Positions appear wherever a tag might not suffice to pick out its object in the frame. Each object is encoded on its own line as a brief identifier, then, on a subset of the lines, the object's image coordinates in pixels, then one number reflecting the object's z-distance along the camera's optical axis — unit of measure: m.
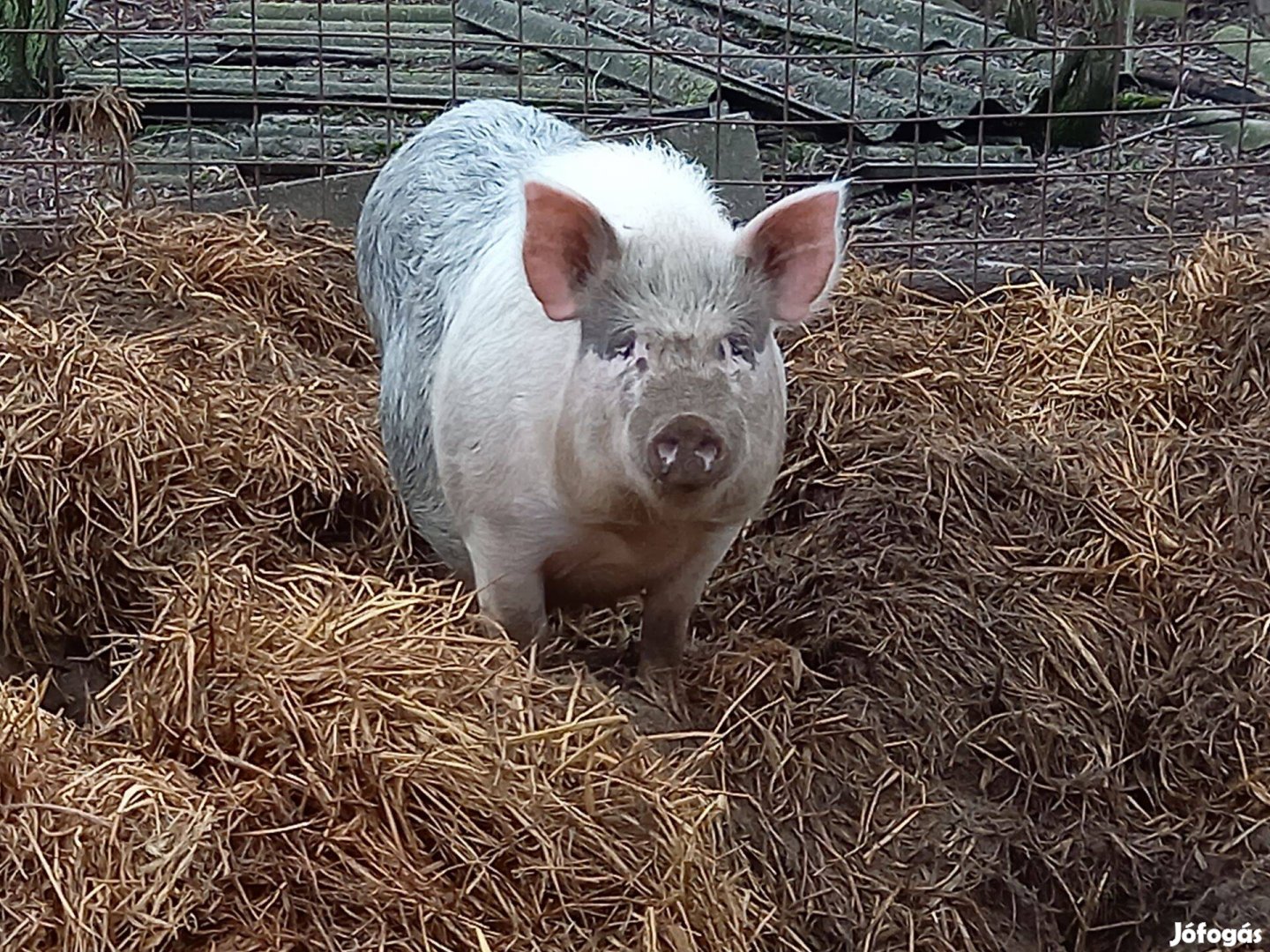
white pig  3.04
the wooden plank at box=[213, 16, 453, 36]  7.71
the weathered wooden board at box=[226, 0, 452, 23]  7.94
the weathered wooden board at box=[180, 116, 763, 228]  6.01
